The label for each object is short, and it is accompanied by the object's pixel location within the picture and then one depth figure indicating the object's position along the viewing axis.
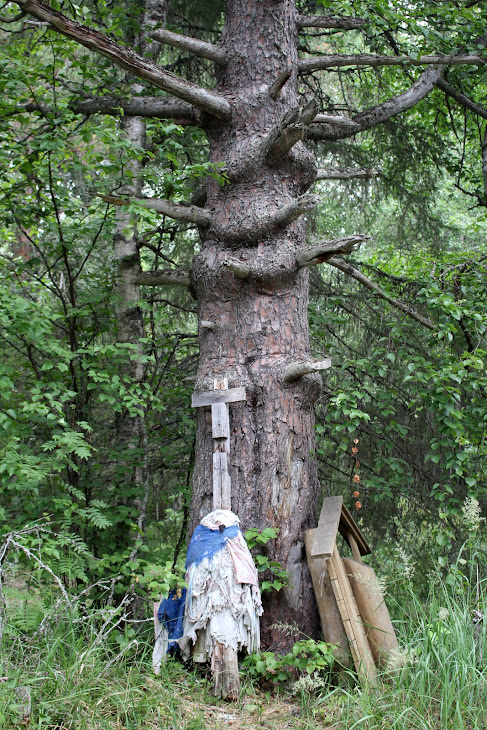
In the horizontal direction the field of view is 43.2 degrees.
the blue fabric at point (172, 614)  3.60
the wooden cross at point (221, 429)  3.91
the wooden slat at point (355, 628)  3.40
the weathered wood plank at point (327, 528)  3.56
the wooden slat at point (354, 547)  4.21
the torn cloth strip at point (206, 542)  3.53
